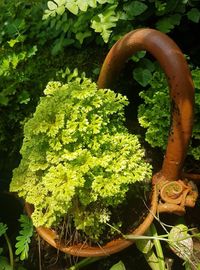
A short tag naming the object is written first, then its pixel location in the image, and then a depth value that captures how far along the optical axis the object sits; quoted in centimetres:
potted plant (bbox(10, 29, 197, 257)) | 40
